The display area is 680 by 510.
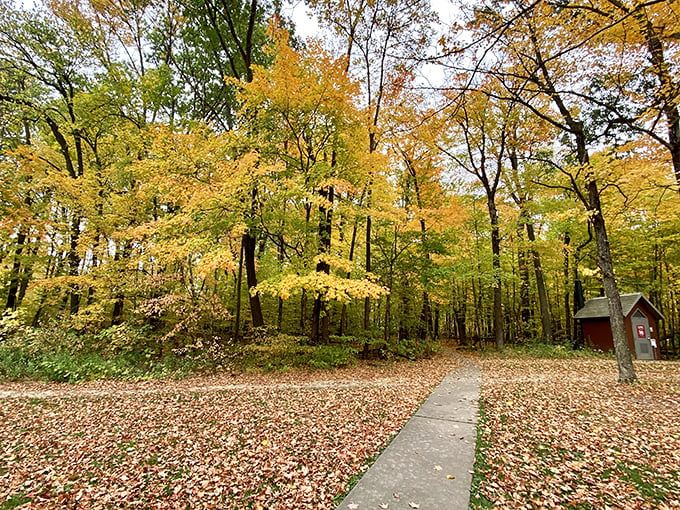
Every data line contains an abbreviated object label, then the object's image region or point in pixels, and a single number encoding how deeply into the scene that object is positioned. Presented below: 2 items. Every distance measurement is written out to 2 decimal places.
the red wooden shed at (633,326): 13.10
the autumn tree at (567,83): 6.09
